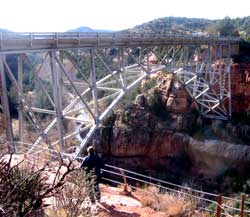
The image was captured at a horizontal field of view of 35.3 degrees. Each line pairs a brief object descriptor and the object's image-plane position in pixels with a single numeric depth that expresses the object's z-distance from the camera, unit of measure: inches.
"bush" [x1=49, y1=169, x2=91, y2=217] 221.3
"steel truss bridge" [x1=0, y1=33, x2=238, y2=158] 441.1
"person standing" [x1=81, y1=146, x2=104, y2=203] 332.6
